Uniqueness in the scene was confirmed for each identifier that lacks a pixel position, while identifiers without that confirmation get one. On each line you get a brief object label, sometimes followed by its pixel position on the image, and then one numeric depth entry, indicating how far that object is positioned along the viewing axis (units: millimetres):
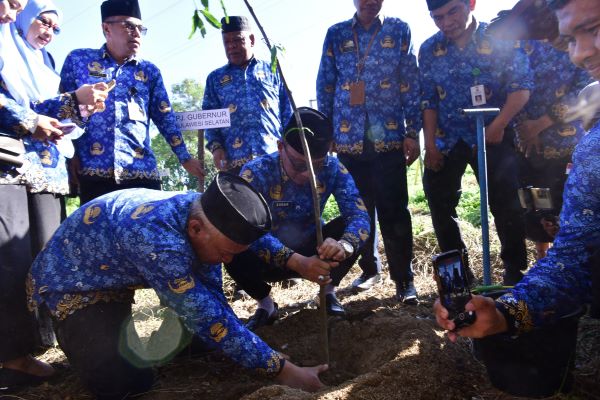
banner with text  3646
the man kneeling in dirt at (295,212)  2947
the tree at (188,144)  19234
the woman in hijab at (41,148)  2721
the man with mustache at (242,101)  4035
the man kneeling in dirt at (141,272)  2021
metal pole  2654
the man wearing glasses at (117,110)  3275
